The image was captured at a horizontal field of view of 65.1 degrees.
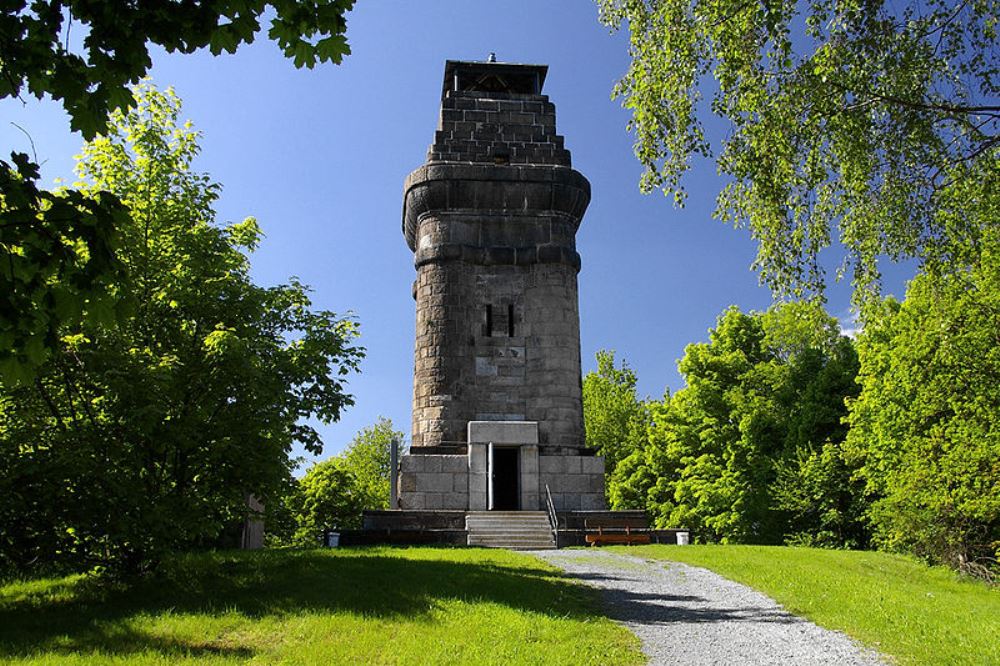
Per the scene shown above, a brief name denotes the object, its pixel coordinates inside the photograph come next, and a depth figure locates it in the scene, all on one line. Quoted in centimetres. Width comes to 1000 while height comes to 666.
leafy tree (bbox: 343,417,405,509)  5228
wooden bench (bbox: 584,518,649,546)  1900
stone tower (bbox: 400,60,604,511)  2166
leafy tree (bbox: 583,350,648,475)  4497
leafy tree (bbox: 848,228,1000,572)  1738
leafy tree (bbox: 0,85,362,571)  963
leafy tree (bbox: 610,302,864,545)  2873
